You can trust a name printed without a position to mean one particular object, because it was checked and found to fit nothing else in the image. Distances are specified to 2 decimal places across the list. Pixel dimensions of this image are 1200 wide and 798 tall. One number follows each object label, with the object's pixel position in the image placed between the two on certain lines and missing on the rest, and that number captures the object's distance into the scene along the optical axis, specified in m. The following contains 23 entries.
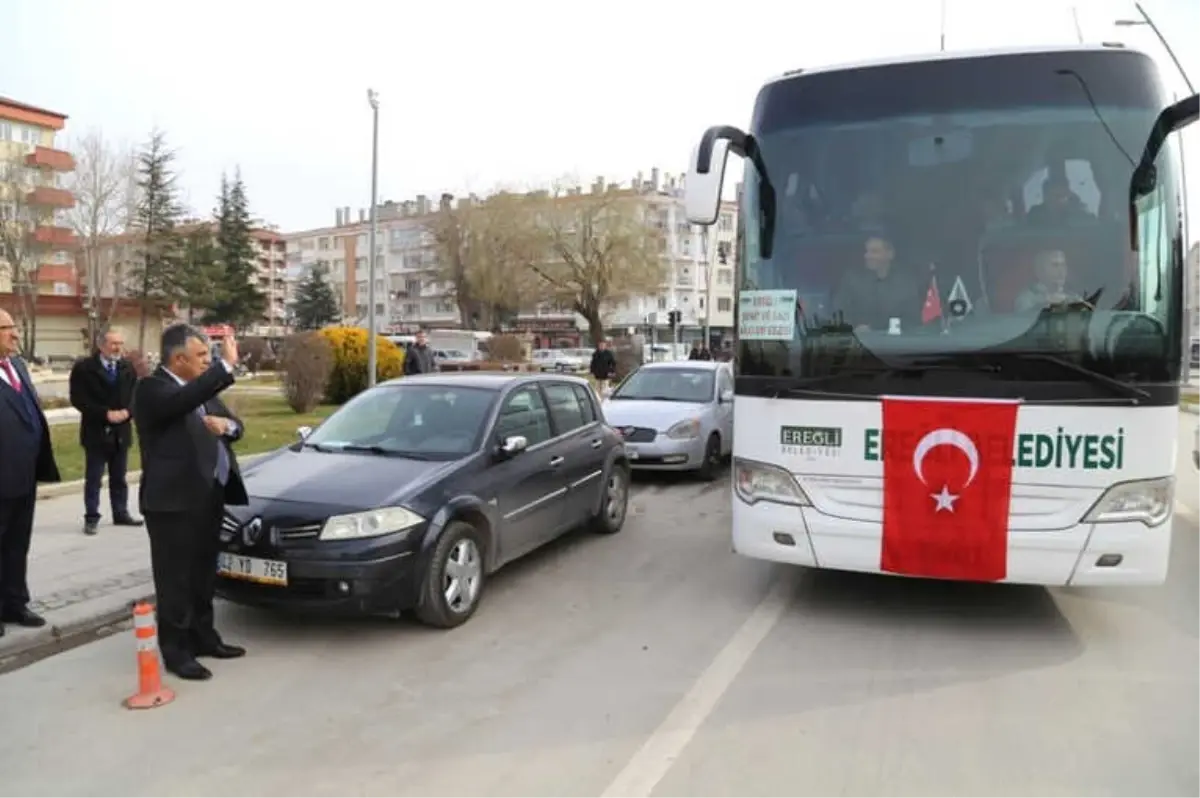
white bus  4.94
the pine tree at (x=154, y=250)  57.38
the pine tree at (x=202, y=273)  59.06
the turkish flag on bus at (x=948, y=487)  5.06
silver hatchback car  11.22
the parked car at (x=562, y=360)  56.93
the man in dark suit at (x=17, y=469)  5.32
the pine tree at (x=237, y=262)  64.50
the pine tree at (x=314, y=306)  86.38
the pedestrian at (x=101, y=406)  7.80
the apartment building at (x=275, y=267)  121.38
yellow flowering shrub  20.20
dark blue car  5.16
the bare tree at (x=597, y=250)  58.94
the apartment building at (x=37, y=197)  52.16
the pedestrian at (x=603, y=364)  21.59
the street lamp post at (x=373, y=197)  18.22
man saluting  4.56
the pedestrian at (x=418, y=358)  15.39
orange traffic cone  4.38
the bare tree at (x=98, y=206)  51.00
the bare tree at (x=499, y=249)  60.72
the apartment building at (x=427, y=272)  88.69
